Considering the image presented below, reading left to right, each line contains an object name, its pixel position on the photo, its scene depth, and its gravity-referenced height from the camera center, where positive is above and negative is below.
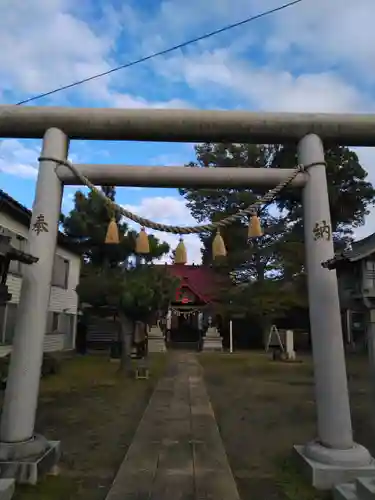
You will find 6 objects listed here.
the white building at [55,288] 14.02 +2.23
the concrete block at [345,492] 3.56 -1.36
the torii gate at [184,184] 4.50 +2.01
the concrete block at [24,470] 4.22 -1.38
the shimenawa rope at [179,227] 5.08 +1.66
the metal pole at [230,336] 25.66 +0.24
